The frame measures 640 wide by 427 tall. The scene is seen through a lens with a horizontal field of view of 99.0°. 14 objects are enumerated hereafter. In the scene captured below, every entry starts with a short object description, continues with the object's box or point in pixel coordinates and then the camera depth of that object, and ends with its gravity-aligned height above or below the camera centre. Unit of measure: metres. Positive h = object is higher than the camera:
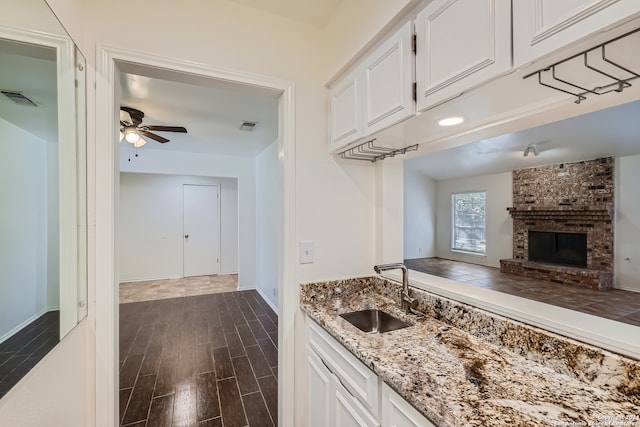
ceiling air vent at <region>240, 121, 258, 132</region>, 3.47 +1.13
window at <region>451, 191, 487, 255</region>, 7.55 -0.31
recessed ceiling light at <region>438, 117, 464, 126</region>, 1.12 +0.38
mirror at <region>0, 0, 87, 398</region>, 0.82 +0.09
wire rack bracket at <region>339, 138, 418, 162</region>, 1.54 +0.36
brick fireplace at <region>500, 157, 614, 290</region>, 5.15 -0.21
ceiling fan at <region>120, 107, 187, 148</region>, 2.78 +0.94
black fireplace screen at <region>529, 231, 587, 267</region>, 5.64 -0.81
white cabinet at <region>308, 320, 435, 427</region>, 0.92 -0.74
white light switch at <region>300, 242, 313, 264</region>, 1.68 -0.25
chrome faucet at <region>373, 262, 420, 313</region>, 1.48 -0.44
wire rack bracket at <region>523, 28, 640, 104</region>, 0.67 +0.37
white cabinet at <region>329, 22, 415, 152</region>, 1.11 +0.57
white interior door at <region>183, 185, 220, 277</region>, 6.11 -0.42
